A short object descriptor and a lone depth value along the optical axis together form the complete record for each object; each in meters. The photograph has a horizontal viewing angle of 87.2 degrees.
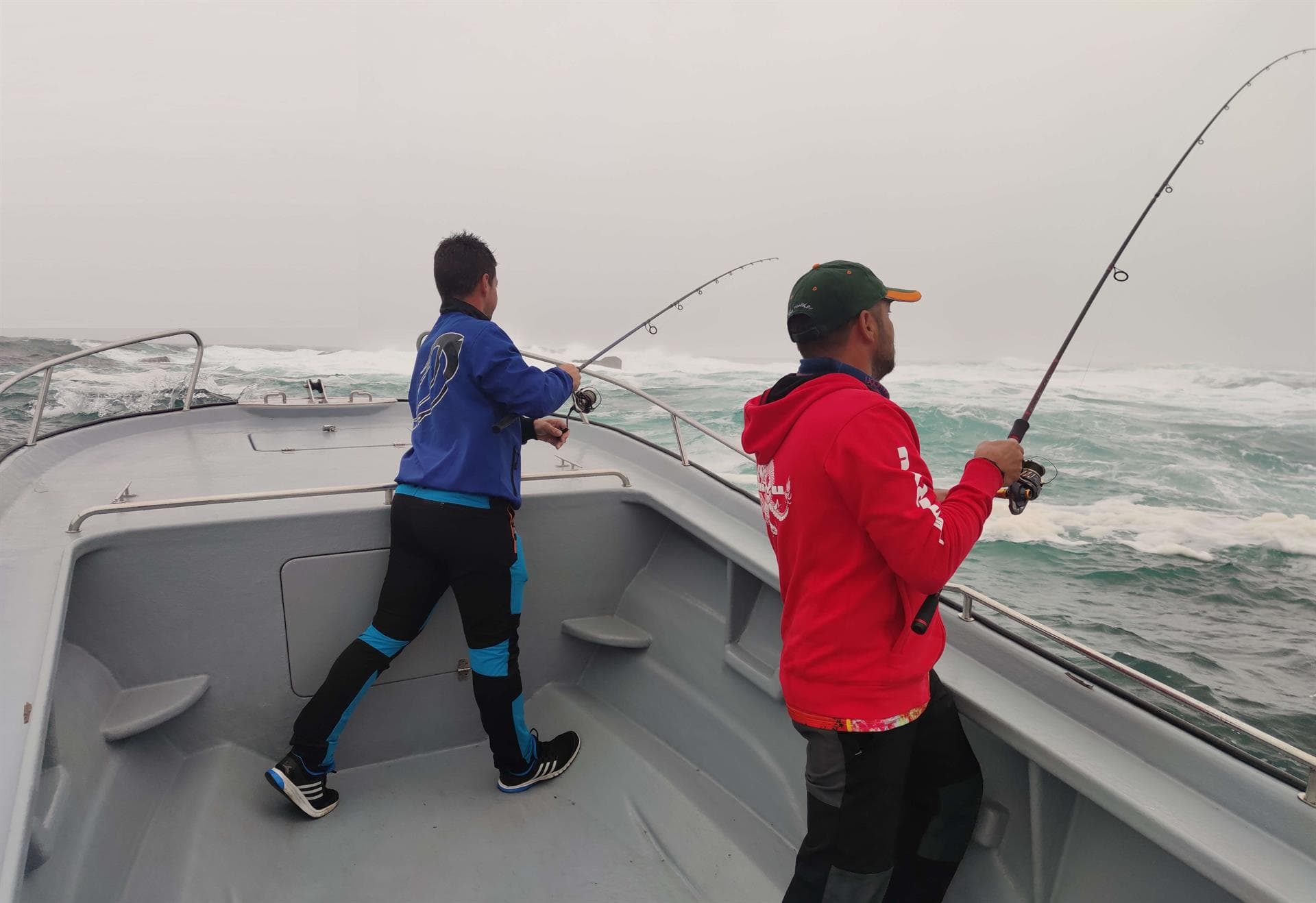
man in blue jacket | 1.50
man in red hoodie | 0.86
